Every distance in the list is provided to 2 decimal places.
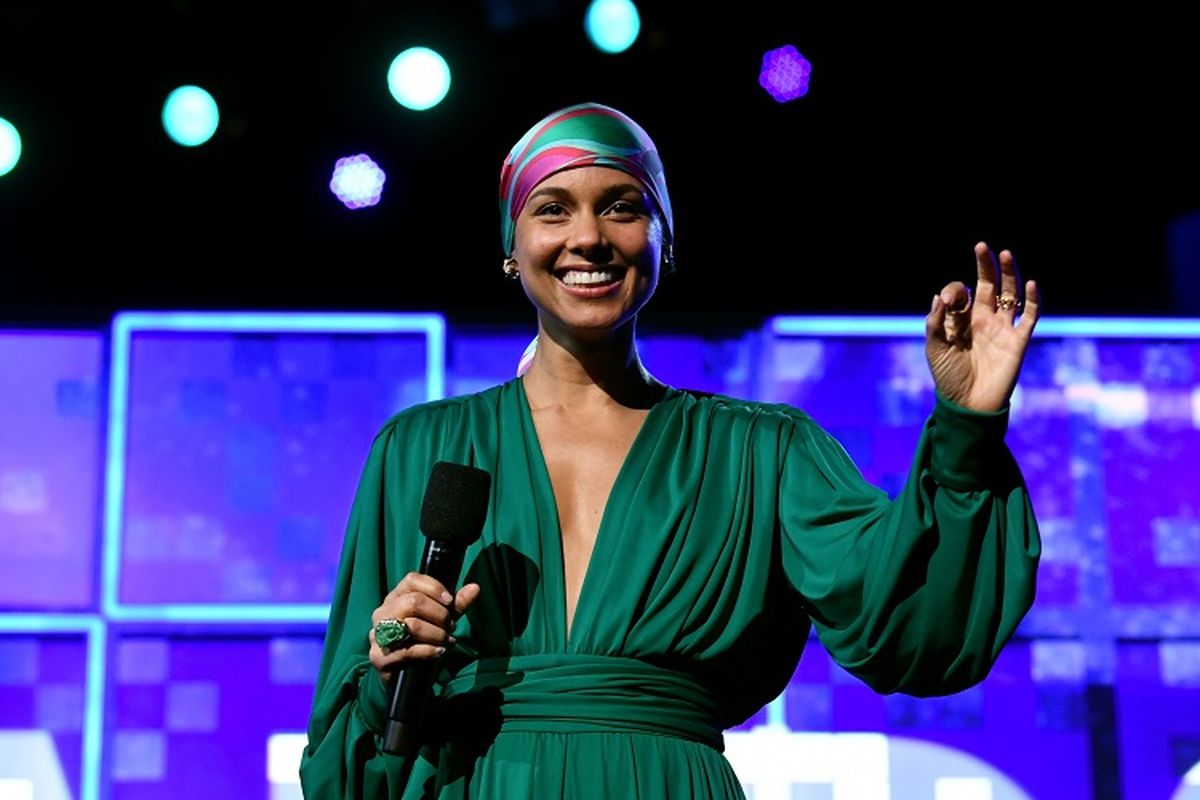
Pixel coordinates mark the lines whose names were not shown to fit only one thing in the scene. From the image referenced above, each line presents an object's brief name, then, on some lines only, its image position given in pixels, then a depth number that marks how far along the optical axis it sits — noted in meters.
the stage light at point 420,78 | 9.22
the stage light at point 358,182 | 9.35
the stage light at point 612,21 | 9.14
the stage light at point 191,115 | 9.25
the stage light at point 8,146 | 9.16
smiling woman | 3.92
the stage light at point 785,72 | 9.31
